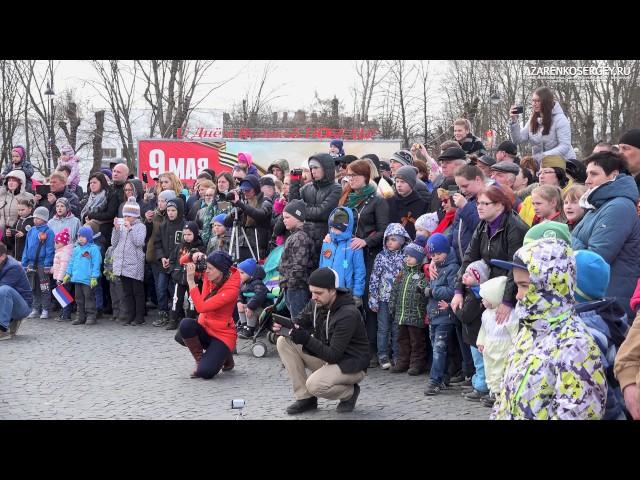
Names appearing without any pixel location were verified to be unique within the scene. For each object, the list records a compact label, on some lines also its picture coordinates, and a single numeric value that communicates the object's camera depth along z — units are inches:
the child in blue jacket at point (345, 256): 357.1
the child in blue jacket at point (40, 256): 502.9
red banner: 1059.9
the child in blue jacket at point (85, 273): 479.8
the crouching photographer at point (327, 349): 278.4
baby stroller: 379.6
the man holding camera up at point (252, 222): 418.6
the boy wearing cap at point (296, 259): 369.7
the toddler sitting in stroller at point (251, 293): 396.8
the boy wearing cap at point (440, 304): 309.7
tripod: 412.5
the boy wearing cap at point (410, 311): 333.4
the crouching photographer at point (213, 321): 340.2
